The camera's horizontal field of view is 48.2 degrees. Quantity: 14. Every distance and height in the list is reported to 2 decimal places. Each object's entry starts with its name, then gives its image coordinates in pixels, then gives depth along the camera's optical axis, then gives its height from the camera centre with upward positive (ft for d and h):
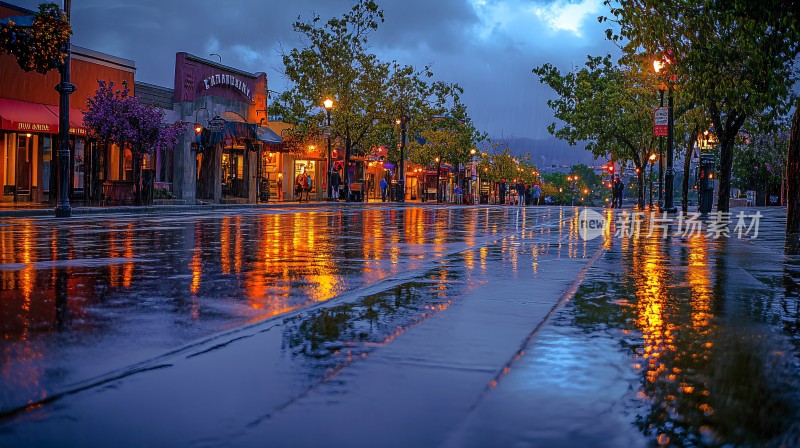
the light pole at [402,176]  207.73 +5.41
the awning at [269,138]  169.99 +11.00
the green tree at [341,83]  188.14 +24.25
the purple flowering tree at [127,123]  115.85 +8.86
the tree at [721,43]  52.85 +11.23
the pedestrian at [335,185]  190.89 +2.34
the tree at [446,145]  270.67 +16.65
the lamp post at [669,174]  126.62 +4.57
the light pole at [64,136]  88.38 +5.40
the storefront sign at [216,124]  151.84 +11.80
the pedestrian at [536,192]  244.22 +2.68
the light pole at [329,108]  173.47 +17.70
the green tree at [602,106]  184.55 +20.31
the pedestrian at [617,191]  202.78 +2.99
